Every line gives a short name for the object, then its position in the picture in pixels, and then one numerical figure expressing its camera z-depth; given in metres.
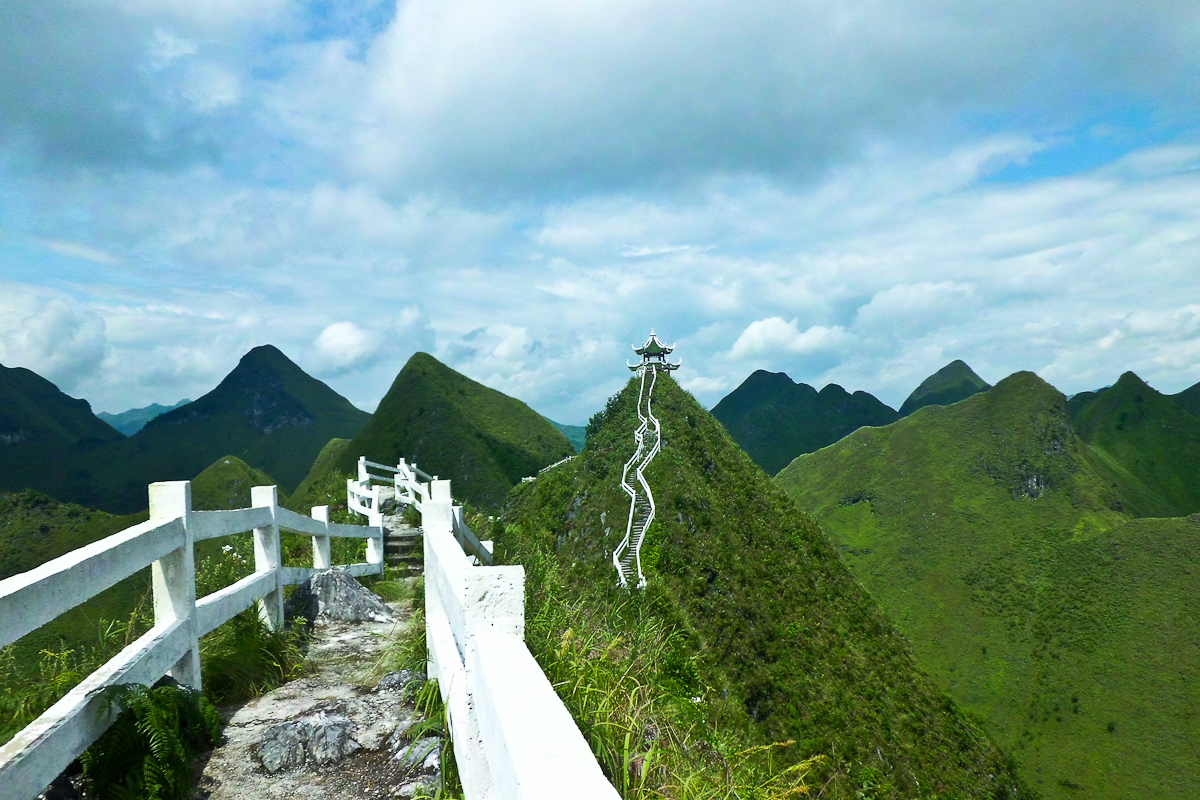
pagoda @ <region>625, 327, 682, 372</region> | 73.12
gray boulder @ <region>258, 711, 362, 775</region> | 3.61
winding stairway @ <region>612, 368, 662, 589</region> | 44.56
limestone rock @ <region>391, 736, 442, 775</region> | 3.26
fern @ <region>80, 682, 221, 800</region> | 3.17
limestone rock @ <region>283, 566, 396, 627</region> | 6.41
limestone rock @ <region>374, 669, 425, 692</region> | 4.42
